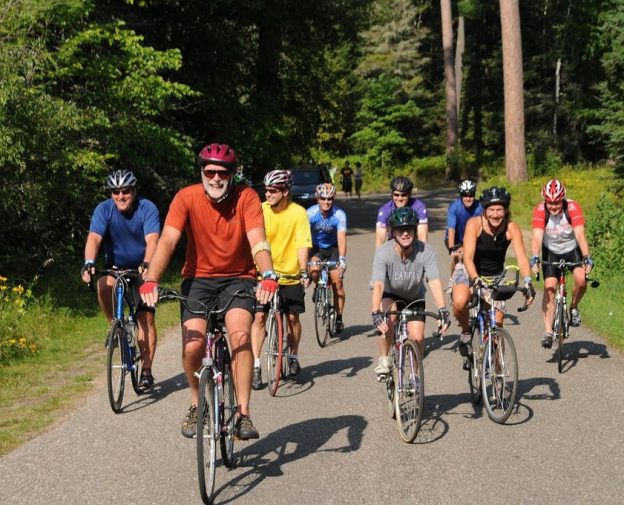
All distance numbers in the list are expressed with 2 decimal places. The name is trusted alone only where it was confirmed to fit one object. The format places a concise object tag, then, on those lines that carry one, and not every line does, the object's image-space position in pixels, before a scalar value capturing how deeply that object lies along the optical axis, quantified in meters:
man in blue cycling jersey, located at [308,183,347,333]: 11.52
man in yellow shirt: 9.27
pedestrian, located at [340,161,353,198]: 45.44
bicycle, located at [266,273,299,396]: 9.08
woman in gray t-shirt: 7.47
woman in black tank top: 8.33
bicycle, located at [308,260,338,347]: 11.66
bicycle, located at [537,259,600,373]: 9.85
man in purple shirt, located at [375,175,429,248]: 10.23
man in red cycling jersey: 10.12
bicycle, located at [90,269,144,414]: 8.39
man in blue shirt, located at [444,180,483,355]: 12.09
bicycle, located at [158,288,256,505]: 5.64
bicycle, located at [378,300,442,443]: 7.07
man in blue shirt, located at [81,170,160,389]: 8.66
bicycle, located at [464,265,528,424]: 7.61
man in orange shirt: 6.14
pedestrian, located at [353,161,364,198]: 46.53
